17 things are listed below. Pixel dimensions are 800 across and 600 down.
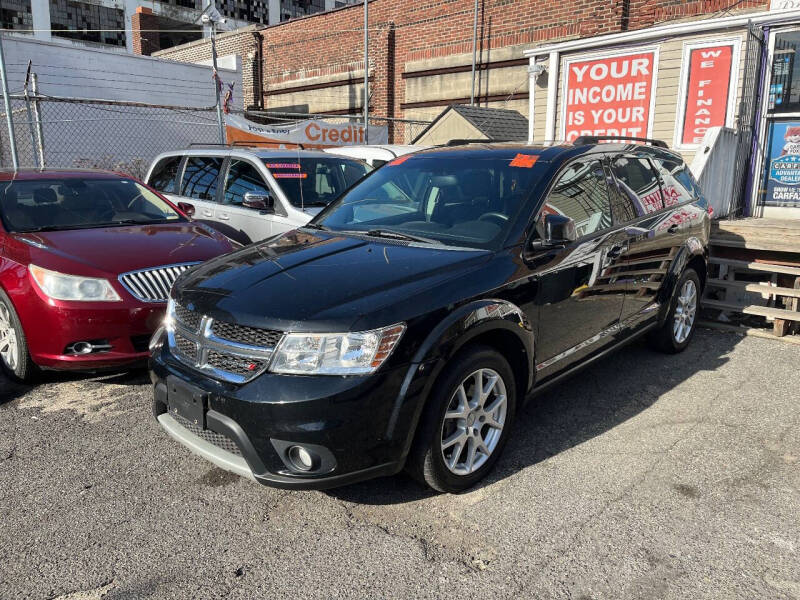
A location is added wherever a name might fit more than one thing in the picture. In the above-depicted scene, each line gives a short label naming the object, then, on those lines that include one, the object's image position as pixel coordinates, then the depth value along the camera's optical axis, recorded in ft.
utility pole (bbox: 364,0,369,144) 51.19
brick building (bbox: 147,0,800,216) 27.63
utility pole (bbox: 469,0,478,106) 52.46
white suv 22.49
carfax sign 27.30
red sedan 13.91
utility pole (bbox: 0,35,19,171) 25.91
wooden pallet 19.40
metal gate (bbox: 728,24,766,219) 27.27
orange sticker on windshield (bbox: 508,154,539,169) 12.66
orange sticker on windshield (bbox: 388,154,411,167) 14.97
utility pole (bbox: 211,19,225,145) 34.06
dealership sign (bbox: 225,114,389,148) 37.91
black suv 8.82
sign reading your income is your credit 31.19
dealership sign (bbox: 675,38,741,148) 28.02
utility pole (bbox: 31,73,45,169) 29.43
